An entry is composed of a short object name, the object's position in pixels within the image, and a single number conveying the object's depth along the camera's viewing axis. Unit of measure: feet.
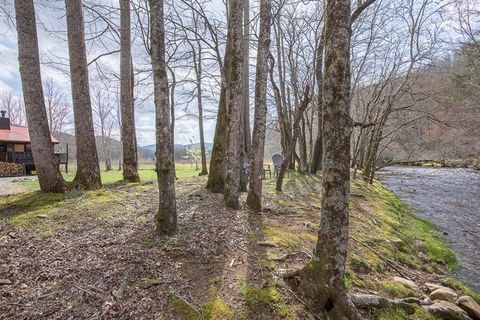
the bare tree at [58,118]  97.26
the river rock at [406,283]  13.14
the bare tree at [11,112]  104.58
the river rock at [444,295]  12.28
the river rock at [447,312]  11.35
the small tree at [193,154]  106.27
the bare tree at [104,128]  99.17
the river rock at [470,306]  11.69
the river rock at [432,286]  13.16
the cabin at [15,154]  50.55
